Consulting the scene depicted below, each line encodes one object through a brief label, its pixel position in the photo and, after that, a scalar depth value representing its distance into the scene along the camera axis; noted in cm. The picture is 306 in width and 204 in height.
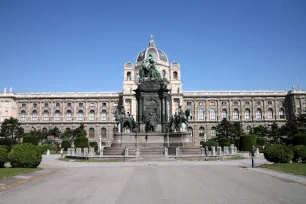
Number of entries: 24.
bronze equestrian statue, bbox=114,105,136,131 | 3091
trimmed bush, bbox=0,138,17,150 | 4891
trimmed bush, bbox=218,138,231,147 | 5552
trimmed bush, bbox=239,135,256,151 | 5456
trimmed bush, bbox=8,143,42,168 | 1797
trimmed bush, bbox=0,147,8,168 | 1825
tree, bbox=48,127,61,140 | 7875
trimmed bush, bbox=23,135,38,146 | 5730
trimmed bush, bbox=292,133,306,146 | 4258
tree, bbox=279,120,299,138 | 6766
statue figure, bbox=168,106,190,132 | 3059
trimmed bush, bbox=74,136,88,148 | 5686
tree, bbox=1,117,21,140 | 7425
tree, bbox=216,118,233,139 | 7475
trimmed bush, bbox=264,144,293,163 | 2038
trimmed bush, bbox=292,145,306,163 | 2156
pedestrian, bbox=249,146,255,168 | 2110
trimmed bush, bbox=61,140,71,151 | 6256
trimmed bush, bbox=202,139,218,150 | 5158
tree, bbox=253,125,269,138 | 7476
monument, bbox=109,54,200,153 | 2934
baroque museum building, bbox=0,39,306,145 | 9050
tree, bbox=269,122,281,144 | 7069
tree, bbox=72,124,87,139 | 7806
